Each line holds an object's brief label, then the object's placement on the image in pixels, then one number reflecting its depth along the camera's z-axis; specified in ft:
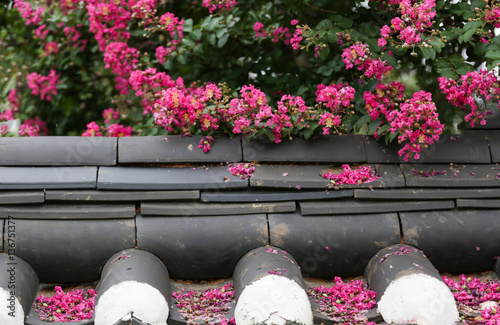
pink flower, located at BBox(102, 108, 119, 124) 12.98
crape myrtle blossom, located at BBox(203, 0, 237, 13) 10.37
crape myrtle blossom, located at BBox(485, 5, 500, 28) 8.51
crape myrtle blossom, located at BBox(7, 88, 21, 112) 14.11
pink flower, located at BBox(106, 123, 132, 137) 11.56
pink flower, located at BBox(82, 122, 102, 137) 11.27
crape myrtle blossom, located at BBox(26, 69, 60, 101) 13.11
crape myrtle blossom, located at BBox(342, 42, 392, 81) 8.65
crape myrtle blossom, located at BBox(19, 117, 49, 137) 13.07
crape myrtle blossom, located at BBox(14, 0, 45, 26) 12.62
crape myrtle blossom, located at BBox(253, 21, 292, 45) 11.29
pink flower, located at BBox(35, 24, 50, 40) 13.07
